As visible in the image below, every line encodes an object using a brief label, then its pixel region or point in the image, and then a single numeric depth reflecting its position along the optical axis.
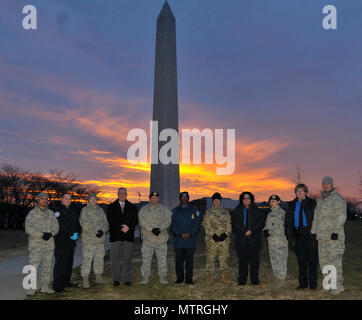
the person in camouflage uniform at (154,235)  8.15
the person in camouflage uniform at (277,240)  7.86
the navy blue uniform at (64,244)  7.48
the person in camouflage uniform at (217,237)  8.12
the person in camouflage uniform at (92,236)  7.89
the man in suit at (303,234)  7.54
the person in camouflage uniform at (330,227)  7.16
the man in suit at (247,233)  8.02
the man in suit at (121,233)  7.96
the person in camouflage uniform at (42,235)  7.08
